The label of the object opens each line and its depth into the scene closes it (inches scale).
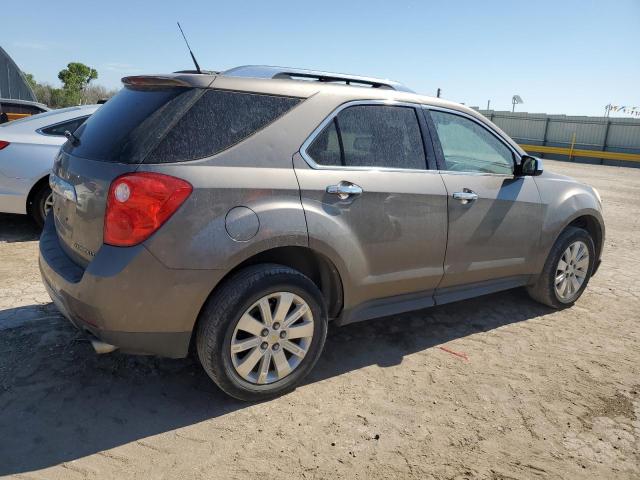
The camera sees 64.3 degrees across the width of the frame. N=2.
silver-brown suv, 99.0
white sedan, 217.6
